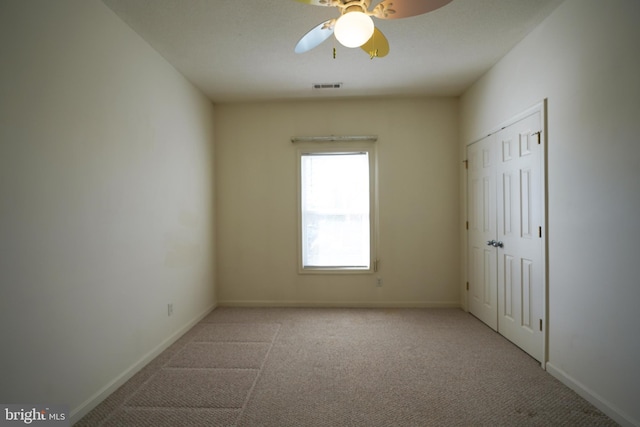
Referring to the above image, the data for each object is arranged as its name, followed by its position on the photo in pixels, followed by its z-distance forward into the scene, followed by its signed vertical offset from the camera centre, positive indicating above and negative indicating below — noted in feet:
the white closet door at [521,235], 8.15 -0.80
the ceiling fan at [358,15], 4.75 +3.41
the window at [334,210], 13.44 -0.01
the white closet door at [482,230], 10.54 -0.80
